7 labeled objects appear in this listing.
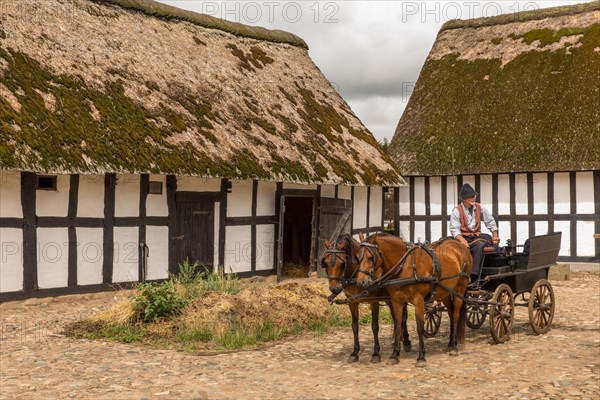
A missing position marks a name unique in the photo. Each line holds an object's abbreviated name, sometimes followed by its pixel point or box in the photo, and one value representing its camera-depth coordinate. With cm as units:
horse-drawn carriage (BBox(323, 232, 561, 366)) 719
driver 902
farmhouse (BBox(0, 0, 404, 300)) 1190
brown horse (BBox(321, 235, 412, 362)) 697
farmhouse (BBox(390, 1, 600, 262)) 1841
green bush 938
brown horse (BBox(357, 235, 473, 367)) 731
